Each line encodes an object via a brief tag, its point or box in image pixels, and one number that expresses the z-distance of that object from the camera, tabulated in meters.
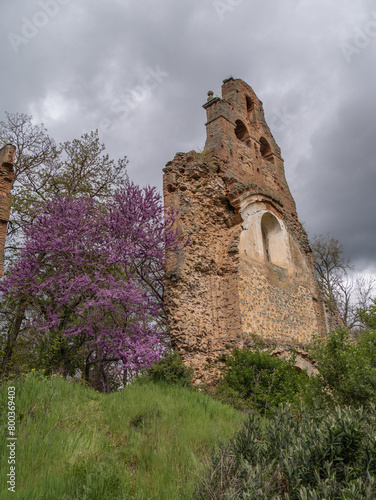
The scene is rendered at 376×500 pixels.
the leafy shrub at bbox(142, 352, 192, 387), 7.08
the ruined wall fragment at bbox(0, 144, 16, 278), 10.07
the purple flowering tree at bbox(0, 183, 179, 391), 10.31
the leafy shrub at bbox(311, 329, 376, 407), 5.77
